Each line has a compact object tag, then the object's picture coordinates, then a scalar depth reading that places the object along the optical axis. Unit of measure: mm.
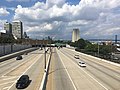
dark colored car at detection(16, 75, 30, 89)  11860
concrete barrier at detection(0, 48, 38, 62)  33242
